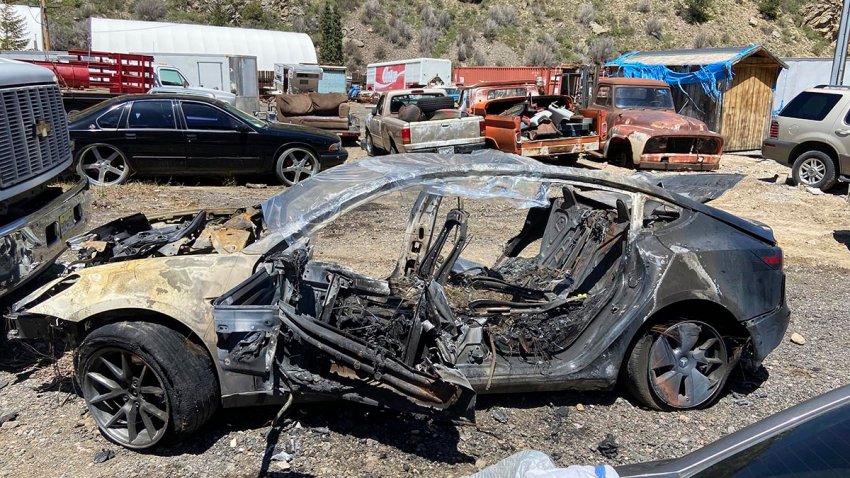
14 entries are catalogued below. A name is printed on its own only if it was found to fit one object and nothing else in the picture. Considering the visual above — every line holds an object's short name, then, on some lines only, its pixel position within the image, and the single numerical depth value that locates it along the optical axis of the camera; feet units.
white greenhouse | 101.71
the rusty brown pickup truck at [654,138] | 46.47
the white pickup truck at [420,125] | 43.88
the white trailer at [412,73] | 94.89
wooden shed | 62.39
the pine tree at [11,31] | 105.70
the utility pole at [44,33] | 101.18
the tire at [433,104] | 49.16
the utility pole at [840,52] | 53.98
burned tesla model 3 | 11.45
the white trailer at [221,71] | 80.59
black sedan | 35.86
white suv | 39.29
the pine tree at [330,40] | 130.31
